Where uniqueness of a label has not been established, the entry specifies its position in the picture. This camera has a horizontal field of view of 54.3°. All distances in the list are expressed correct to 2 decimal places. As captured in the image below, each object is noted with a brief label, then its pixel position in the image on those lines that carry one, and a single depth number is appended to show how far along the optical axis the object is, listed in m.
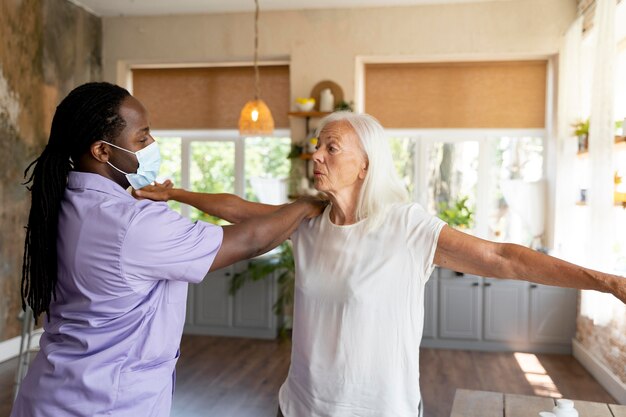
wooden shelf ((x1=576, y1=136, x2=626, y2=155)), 3.86
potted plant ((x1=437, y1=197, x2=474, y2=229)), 5.84
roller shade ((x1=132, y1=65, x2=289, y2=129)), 6.16
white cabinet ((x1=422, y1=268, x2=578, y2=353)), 5.30
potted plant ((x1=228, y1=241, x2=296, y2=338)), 5.58
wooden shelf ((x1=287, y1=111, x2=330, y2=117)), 5.61
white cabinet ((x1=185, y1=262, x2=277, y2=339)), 5.76
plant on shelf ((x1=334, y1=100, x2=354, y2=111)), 5.53
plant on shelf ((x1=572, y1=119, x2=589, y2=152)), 4.77
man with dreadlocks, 1.29
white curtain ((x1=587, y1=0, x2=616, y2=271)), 4.00
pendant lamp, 4.88
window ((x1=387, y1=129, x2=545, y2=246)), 5.82
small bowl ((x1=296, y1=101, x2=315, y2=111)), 5.61
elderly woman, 1.49
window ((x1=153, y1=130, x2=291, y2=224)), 6.25
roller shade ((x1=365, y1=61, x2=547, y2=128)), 5.73
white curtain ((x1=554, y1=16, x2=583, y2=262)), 4.91
